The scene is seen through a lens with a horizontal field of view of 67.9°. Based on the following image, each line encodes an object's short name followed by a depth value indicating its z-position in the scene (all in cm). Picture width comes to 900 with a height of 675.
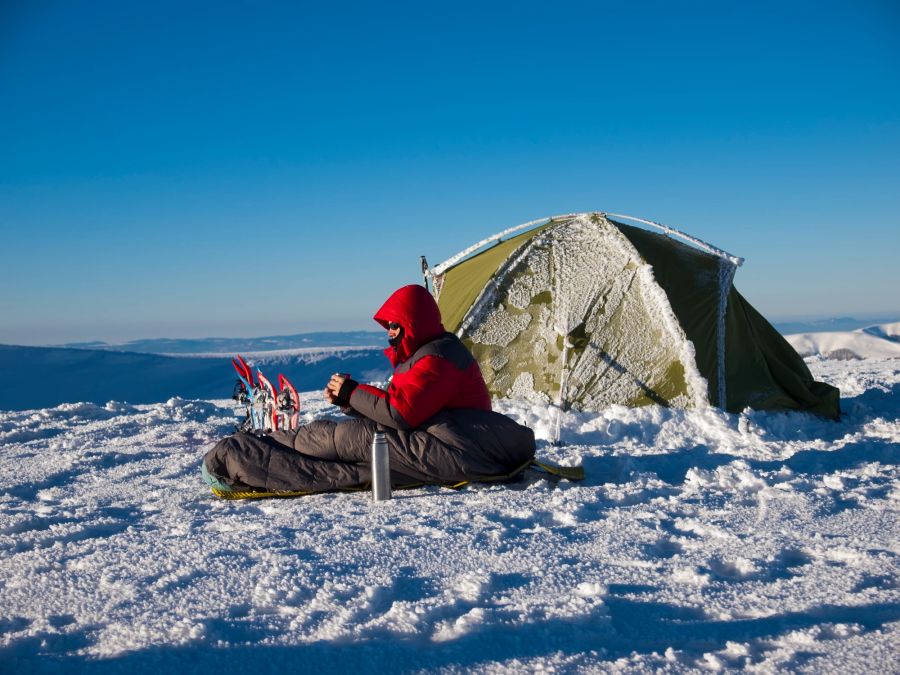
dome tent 788
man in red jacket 479
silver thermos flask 462
